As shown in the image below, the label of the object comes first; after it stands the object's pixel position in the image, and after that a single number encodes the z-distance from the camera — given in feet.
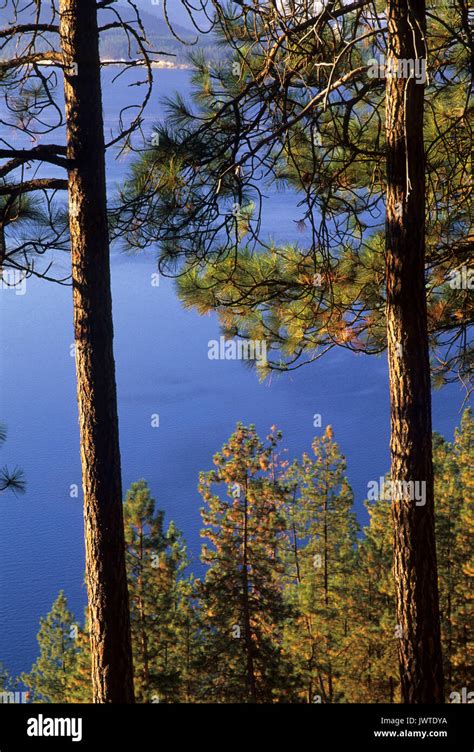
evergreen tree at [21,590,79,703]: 36.83
